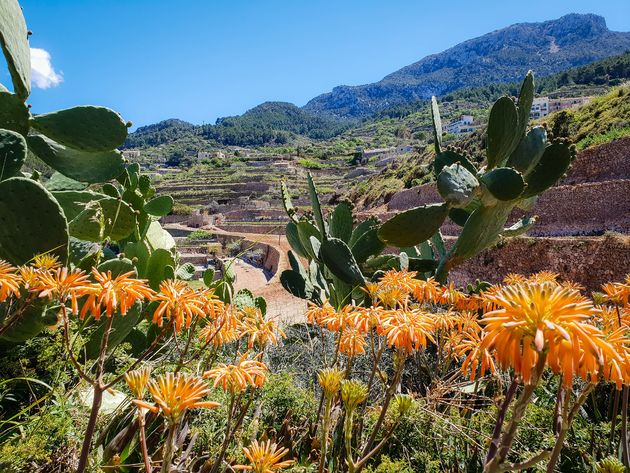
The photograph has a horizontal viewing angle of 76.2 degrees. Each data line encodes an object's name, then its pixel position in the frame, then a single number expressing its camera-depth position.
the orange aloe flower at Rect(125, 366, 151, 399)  0.84
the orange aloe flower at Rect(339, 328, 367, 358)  1.37
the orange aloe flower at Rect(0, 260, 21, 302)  0.97
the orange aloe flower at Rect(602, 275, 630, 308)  1.45
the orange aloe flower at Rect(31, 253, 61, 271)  1.09
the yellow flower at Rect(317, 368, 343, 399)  1.12
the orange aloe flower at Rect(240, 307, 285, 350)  1.25
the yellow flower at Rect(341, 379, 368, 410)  1.09
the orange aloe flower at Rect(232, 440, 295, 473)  0.93
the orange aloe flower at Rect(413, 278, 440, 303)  1.65
